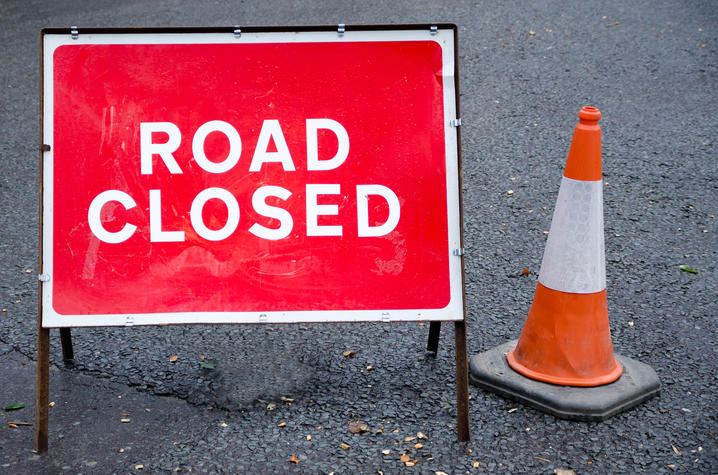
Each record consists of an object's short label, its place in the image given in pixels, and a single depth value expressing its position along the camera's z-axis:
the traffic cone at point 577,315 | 3.84
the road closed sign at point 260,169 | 3.55
